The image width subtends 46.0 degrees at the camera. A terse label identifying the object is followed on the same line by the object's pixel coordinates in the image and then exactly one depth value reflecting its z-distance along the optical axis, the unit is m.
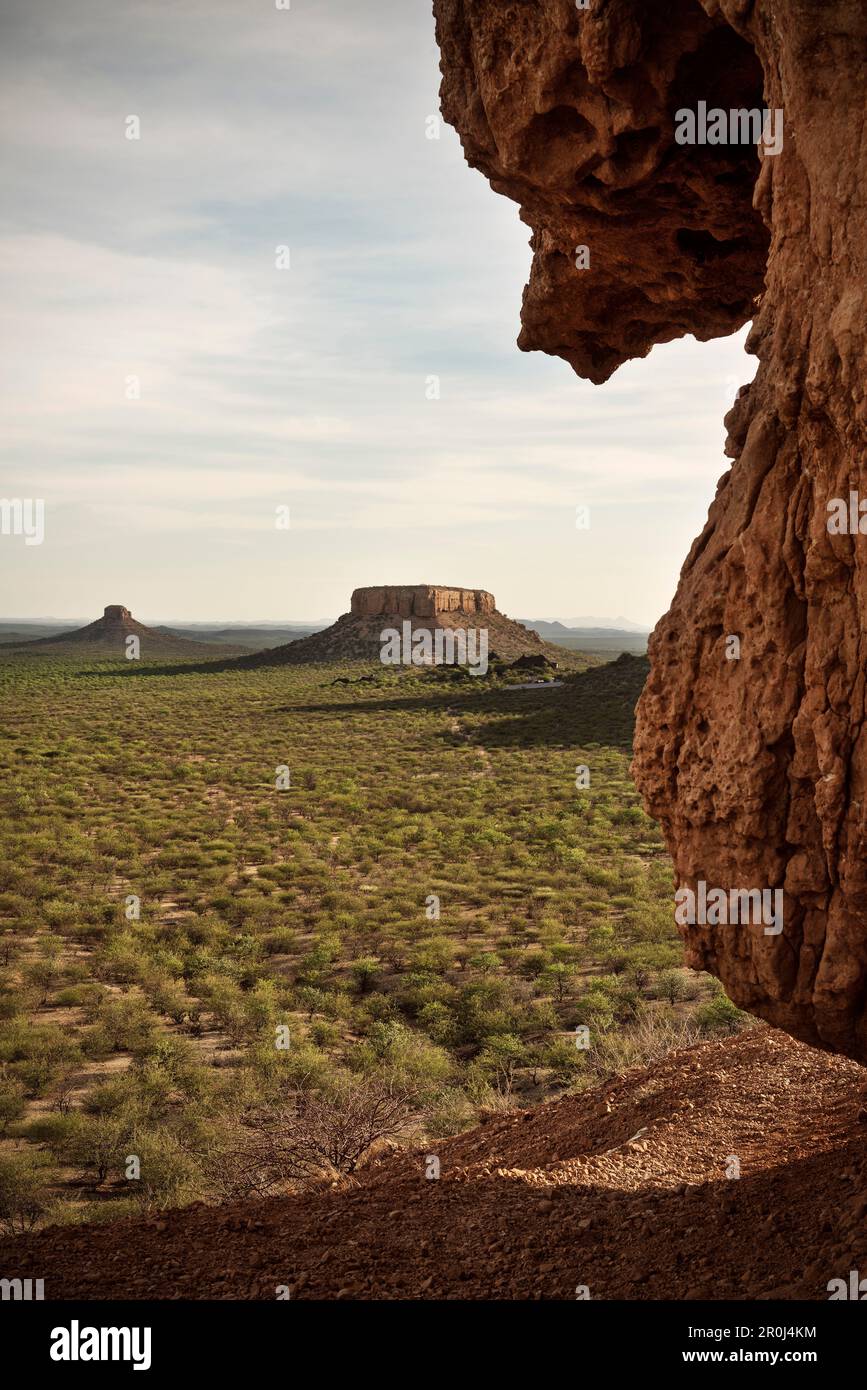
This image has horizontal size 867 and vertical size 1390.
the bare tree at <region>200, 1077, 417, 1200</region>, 7.62
